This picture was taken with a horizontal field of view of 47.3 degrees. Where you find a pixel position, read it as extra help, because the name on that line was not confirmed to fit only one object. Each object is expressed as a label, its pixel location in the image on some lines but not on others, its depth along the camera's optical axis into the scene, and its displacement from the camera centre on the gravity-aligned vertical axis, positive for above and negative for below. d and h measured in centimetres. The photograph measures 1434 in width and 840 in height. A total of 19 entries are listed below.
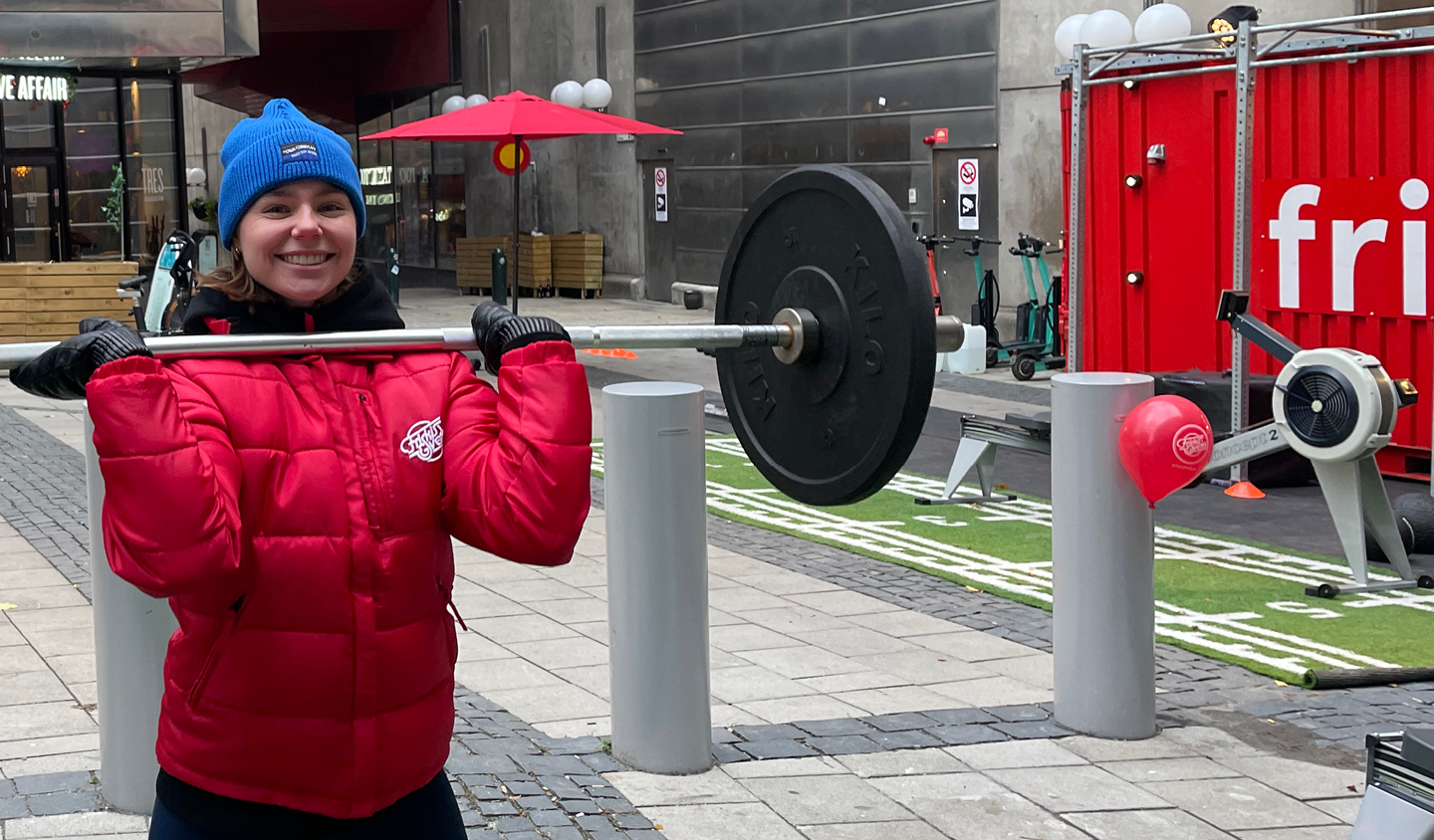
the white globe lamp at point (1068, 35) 1505 +226
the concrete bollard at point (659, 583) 512 -93
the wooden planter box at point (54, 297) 1912 +5
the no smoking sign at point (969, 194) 1986 +108
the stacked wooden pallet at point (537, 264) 3030 +50
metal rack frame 1025 +143
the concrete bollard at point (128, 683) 470 -111
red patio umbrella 1628 +171
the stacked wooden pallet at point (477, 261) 3122 +60
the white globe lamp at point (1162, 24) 1350 +210
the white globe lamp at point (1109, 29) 1401 +214
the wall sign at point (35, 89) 2412 +315
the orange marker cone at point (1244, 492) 1030 -135
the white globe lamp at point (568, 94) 2619 +315
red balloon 546 -57
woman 251 -34
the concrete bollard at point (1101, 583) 554 -104
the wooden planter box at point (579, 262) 2981 +51
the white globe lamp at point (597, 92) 2669 +322
